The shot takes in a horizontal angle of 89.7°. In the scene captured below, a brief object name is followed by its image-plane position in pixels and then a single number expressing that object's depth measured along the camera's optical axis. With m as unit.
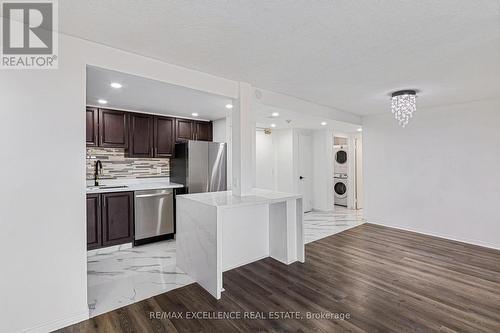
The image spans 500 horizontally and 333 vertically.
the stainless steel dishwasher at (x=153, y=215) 3.99
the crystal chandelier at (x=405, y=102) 3.46
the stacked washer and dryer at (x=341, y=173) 7.23
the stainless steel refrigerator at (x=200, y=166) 4.48
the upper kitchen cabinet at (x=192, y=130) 4.90
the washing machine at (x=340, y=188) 7.27
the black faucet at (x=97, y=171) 4.15
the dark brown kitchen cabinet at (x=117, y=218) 3.67
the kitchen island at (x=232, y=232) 2.57
